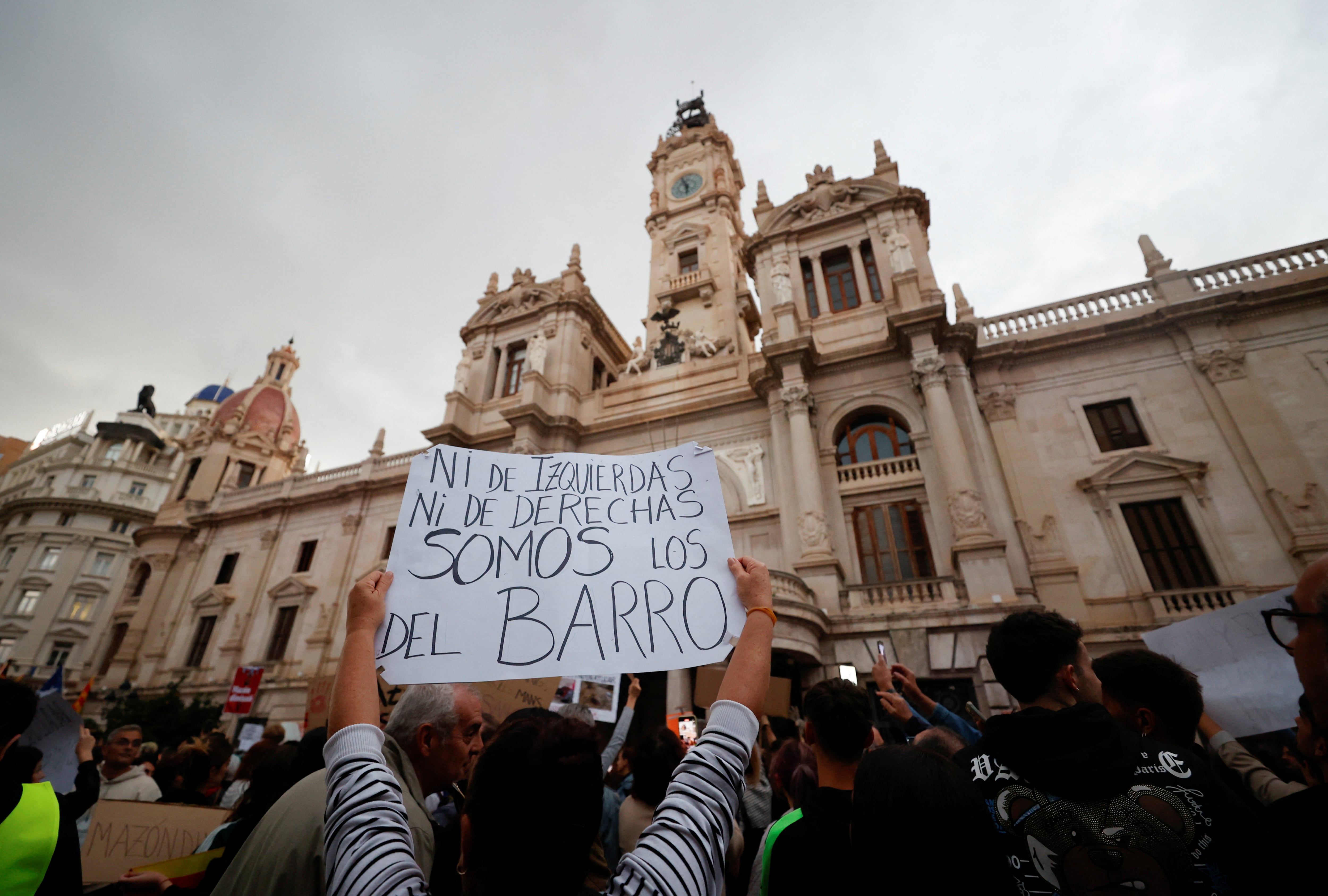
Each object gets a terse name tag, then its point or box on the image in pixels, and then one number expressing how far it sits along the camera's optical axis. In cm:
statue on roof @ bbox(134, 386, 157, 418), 5384
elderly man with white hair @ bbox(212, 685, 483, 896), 167
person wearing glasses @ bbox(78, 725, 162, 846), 484
